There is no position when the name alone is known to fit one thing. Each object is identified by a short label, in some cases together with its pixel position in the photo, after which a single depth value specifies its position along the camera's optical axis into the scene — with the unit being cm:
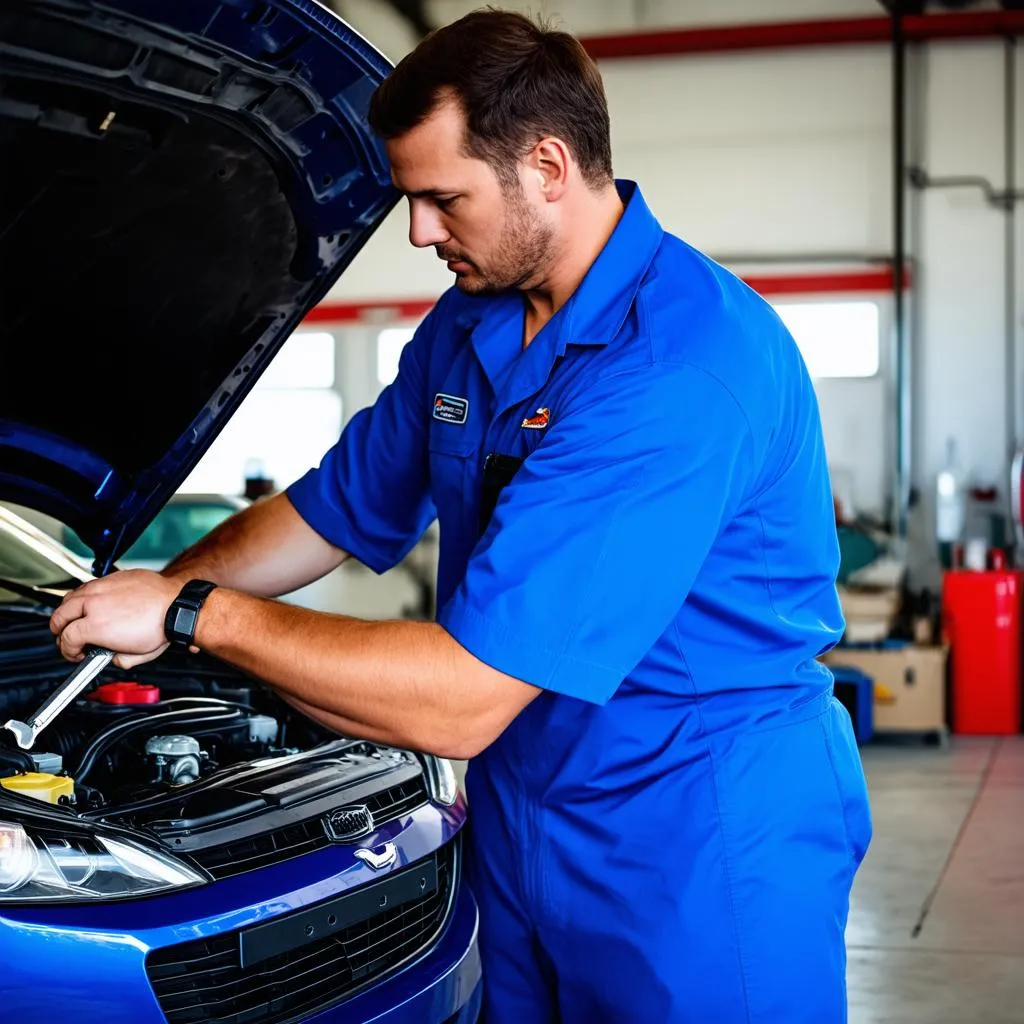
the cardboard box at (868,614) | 643
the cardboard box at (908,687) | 625
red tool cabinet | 671
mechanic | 131
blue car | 159
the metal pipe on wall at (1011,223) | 801
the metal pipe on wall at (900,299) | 779
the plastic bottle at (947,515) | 779
